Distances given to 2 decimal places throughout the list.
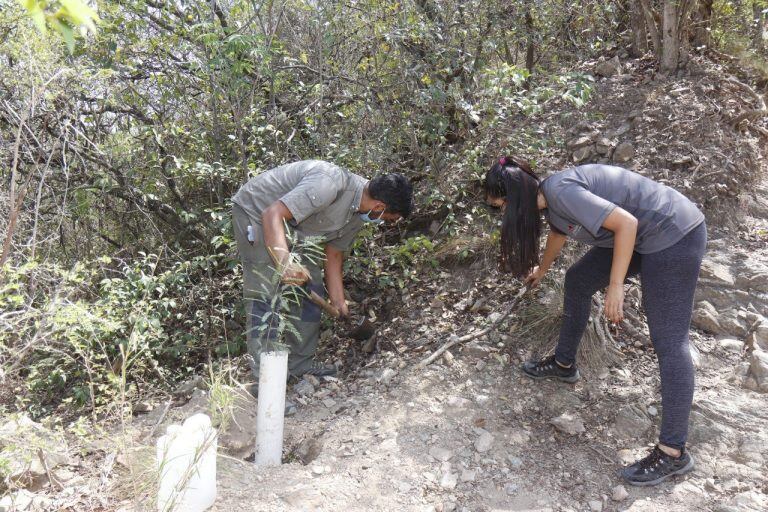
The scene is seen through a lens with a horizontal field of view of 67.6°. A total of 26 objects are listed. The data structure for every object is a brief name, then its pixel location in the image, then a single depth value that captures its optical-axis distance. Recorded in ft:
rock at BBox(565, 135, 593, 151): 14.90
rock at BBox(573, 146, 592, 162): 14.71
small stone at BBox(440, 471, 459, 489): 8.01
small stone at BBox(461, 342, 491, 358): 10.55
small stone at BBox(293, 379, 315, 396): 10.71
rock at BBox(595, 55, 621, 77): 17.99
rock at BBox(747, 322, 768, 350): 10.04
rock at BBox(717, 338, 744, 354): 10.26
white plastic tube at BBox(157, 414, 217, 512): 6.52
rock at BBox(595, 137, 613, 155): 14.58
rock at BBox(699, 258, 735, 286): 11.32
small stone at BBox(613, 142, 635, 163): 14.19
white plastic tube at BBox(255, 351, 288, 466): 8.18
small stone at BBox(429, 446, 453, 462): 8.46
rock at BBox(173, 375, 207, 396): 11.66
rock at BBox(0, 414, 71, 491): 6.75
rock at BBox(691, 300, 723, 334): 10.71
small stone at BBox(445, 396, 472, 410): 9.44
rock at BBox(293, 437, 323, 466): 8.86
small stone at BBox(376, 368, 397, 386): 10.35
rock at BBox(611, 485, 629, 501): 7.73
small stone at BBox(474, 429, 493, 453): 8.64
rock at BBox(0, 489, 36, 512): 6.79
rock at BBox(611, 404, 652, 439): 8.94
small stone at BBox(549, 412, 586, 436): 9.02
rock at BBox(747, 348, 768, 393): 9.23
